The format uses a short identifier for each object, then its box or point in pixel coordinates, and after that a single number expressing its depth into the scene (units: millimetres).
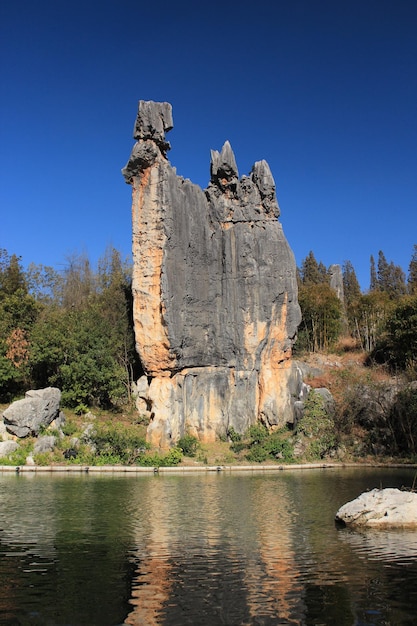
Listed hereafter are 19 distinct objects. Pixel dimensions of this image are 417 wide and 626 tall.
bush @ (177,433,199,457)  24125
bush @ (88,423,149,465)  22553
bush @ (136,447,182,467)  22406
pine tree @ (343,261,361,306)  62688
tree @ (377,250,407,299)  58969
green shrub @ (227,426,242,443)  25859
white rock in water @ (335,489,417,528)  11203
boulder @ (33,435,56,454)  22641
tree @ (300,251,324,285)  54250
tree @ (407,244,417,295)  54169
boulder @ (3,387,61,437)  23797
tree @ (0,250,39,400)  27953
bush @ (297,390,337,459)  24688
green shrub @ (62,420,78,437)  24828
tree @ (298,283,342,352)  38812
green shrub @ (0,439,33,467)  21609
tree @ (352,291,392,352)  39000
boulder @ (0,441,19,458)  22370
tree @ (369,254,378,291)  67812
